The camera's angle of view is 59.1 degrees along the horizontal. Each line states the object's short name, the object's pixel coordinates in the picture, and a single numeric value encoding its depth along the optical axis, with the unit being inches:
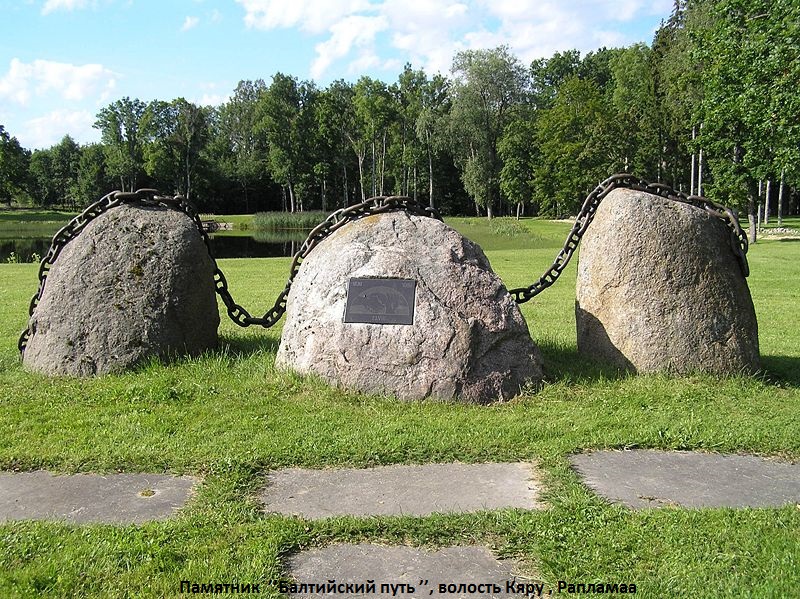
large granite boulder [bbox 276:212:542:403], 236.7
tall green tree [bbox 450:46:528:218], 2303.2
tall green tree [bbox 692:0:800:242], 647.8
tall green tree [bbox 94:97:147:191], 2876.5
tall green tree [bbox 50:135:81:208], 3389.3
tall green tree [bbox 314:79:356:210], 2628.0
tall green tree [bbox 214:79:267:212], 2965.1
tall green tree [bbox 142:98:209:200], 2743.6
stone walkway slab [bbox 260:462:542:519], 159.5
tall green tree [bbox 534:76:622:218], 1891.0
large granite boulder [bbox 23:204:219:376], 262.2
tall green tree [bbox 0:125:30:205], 2859.3
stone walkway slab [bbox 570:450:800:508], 166.9
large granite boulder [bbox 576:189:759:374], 259.4
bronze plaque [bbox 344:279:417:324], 241.4
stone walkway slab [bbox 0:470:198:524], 155.9
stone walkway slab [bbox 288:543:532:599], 127.5
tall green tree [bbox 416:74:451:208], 2411.4
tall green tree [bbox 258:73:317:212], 2623.0
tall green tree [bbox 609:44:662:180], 1782.7
